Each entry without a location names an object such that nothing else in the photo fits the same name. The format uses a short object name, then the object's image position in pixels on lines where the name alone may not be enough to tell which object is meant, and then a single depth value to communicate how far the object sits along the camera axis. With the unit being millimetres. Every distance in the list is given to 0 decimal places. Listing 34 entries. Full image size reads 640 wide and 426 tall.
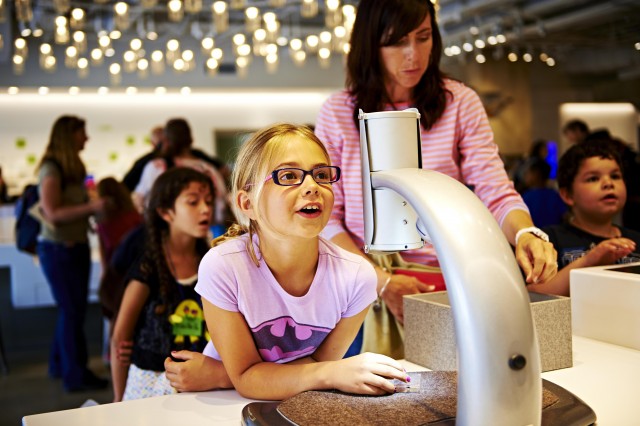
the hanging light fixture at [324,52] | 6749
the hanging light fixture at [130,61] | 7406
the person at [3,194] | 7091
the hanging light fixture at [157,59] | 6695
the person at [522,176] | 4145
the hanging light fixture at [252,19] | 5004
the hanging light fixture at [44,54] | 6747
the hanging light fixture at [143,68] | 7516
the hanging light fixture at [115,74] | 7980
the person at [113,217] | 4391
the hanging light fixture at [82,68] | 7136
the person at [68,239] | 3977
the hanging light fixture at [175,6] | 4883
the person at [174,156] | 4125
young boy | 2188
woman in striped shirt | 1562
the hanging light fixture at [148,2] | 4358
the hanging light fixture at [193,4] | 4356
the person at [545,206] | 3254
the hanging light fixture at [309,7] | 4945
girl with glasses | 1086
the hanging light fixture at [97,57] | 7219
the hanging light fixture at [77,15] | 5121
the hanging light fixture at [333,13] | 5168
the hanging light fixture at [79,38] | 5750
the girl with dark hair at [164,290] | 2090
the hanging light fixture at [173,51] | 6340
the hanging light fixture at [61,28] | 5277
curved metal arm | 757
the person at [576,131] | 4548
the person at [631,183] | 3131
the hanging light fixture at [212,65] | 7152
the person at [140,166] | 4633
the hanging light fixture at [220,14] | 4859
